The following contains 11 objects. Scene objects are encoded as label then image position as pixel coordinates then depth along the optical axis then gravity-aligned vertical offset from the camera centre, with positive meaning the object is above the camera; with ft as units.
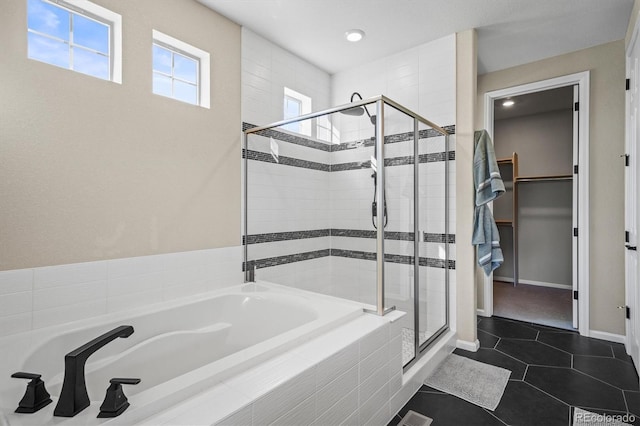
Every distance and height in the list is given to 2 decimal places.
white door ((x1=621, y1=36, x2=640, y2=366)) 7.51 +0.12
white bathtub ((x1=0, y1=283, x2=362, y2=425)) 3.55 -2.08
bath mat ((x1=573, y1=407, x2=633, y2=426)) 5.73 -3.69
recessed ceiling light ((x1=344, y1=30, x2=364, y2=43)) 9.02 +4.93
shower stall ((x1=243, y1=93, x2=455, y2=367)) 7.38 +0.08
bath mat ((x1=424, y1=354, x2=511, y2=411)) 6.61 -3.73
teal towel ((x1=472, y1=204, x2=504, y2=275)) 8.80 -0.76
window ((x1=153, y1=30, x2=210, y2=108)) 7.32 +3.31
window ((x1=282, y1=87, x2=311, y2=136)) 10.10 +3.48
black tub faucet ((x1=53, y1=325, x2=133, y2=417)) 3.18 -1.74
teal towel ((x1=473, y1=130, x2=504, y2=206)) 8.71 +1.12
